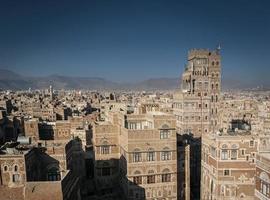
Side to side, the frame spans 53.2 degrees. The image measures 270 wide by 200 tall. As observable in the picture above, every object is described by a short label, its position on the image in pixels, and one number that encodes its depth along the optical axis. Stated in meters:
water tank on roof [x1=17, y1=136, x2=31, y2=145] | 42.54
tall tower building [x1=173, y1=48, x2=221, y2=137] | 67.19
